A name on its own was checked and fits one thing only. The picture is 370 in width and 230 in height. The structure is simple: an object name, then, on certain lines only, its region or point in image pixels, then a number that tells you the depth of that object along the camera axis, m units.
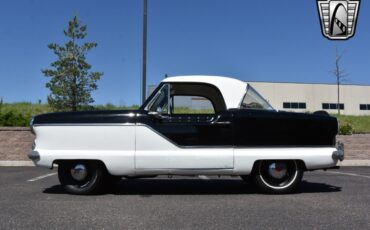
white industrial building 58.41
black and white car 6.79
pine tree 18.67
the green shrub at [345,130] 17.50
